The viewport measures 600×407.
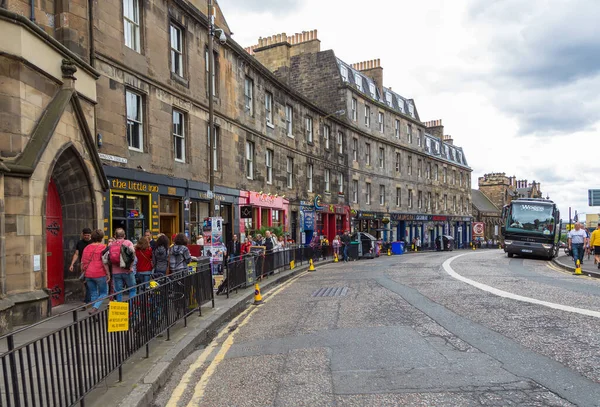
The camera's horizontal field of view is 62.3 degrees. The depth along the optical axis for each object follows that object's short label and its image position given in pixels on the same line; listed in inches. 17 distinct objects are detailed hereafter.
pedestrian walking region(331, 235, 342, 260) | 1076.5
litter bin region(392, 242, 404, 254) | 1486.2
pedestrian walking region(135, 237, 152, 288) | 407.8
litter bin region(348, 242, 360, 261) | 1118.4
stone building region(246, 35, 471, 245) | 1485.0
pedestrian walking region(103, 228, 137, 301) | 376.2
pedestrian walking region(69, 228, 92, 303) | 425.1
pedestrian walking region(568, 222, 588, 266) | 697.0
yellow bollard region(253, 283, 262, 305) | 454.9
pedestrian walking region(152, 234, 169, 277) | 400.8
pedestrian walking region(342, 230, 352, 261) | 1084.2
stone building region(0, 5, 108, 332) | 346.3
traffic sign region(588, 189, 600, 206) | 1330.0
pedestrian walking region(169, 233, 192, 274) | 388.6
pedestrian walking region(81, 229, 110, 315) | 366.9
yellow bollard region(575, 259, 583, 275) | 625.9
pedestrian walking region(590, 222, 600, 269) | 652.7
